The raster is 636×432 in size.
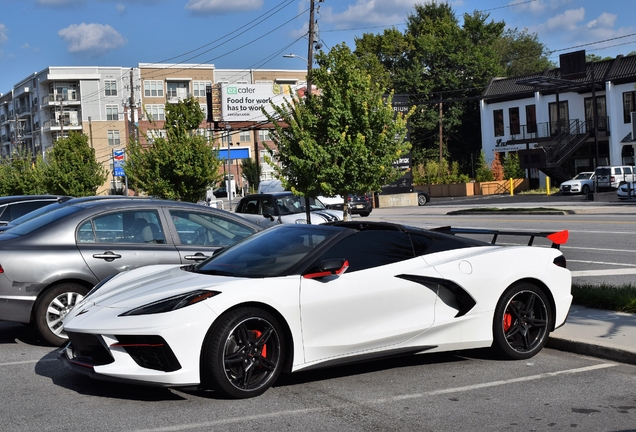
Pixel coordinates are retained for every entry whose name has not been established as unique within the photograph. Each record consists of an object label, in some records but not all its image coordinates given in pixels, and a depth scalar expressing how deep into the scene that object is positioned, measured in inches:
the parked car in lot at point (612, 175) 1871.3
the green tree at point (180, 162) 1141.1
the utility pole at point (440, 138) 2741.1
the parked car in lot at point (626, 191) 1525.6
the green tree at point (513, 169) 2406.5
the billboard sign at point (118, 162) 1817.2
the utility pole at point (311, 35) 1405.0
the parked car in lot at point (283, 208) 816.9
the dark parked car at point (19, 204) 703.7
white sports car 231.0
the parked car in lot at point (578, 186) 1972.2
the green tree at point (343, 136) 740.0
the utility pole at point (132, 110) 1854.1
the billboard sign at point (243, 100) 2351.1
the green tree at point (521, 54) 3769.7
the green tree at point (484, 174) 2436.0
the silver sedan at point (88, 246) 321.4
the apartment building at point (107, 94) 3720.5
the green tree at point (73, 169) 1614.2
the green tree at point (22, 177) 1870.1
